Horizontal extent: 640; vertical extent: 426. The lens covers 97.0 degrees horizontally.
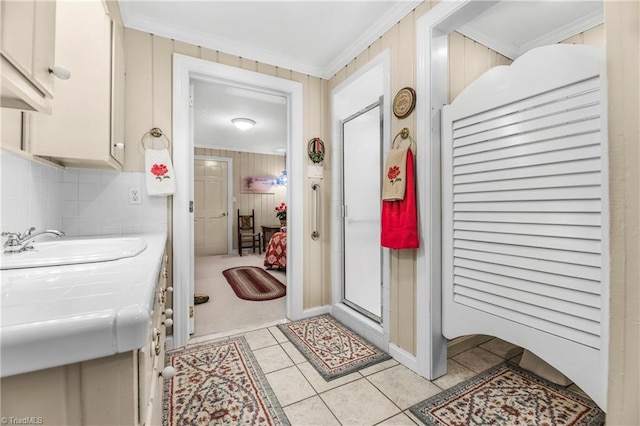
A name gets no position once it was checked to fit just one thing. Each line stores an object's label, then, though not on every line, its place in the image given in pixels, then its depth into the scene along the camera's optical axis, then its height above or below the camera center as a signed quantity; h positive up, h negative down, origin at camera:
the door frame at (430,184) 1.67 +0.17
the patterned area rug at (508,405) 1.37 -1.00
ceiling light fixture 4.25 +1.37
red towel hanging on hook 1.71 -0.04
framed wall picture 6.45 +0.65
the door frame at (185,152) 2.09 +0.45
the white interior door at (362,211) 2.35 +0.02
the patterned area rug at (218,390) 1.40 -1.00
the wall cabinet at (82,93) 1.31 +0.58
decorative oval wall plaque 1.76 +0.71
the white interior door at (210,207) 5.95 +0.12
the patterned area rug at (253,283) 3.29 -0.95
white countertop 0.40 -0.17
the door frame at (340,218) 2.00 -0.05
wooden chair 6.24 -0.47
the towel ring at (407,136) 1.78 +0.49
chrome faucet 1.00 -0.11
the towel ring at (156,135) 2.01 +0.56
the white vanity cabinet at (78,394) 0.41 -0.28
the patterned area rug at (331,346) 1.84 -0.99
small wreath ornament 2.61 +0.58
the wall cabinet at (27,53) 0.58 +0.36
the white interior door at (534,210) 1.11 +0.01
